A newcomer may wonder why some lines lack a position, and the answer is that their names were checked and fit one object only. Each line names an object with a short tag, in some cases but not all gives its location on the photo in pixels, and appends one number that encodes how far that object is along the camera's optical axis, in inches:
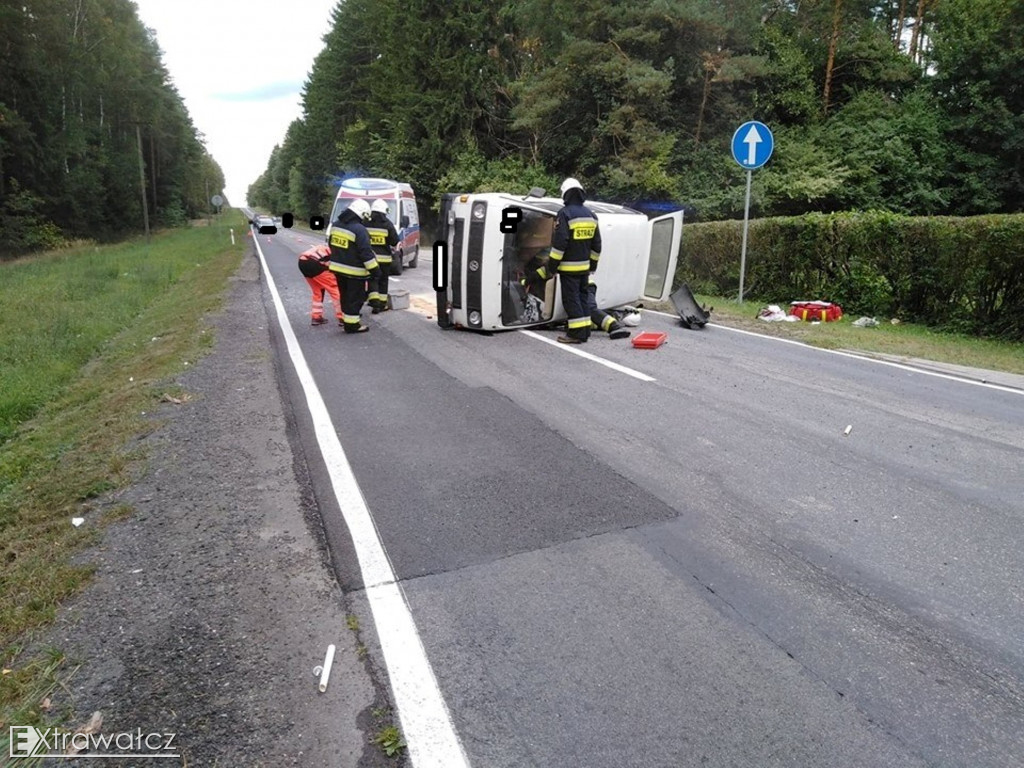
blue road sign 430.3
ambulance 679.7
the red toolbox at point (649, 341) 316.5
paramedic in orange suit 375.6
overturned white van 321.1
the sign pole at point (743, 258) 440.6
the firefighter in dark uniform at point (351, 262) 349.1
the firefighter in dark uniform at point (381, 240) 381.4
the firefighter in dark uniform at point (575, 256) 313.0
